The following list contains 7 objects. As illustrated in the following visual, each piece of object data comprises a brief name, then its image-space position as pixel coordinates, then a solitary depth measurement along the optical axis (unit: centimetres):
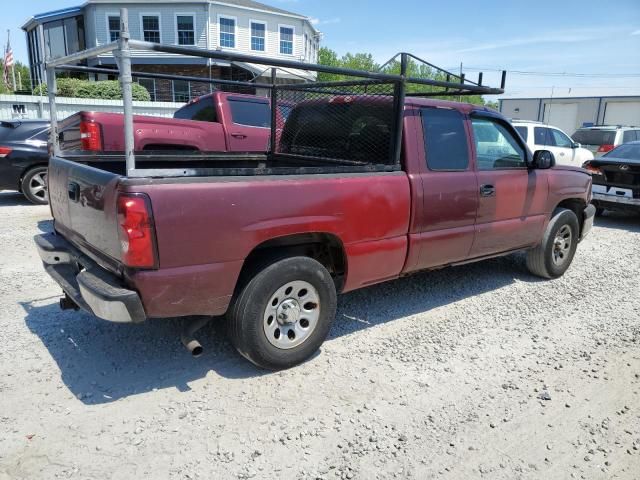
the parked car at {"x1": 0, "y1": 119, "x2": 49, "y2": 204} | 881
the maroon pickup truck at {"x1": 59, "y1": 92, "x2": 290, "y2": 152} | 720
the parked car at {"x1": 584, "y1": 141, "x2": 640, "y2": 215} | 894
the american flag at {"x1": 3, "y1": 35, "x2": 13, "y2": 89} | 2969
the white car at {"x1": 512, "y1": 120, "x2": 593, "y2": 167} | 1279
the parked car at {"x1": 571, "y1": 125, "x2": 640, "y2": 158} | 1567
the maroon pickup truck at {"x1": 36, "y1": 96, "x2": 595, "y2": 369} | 291
